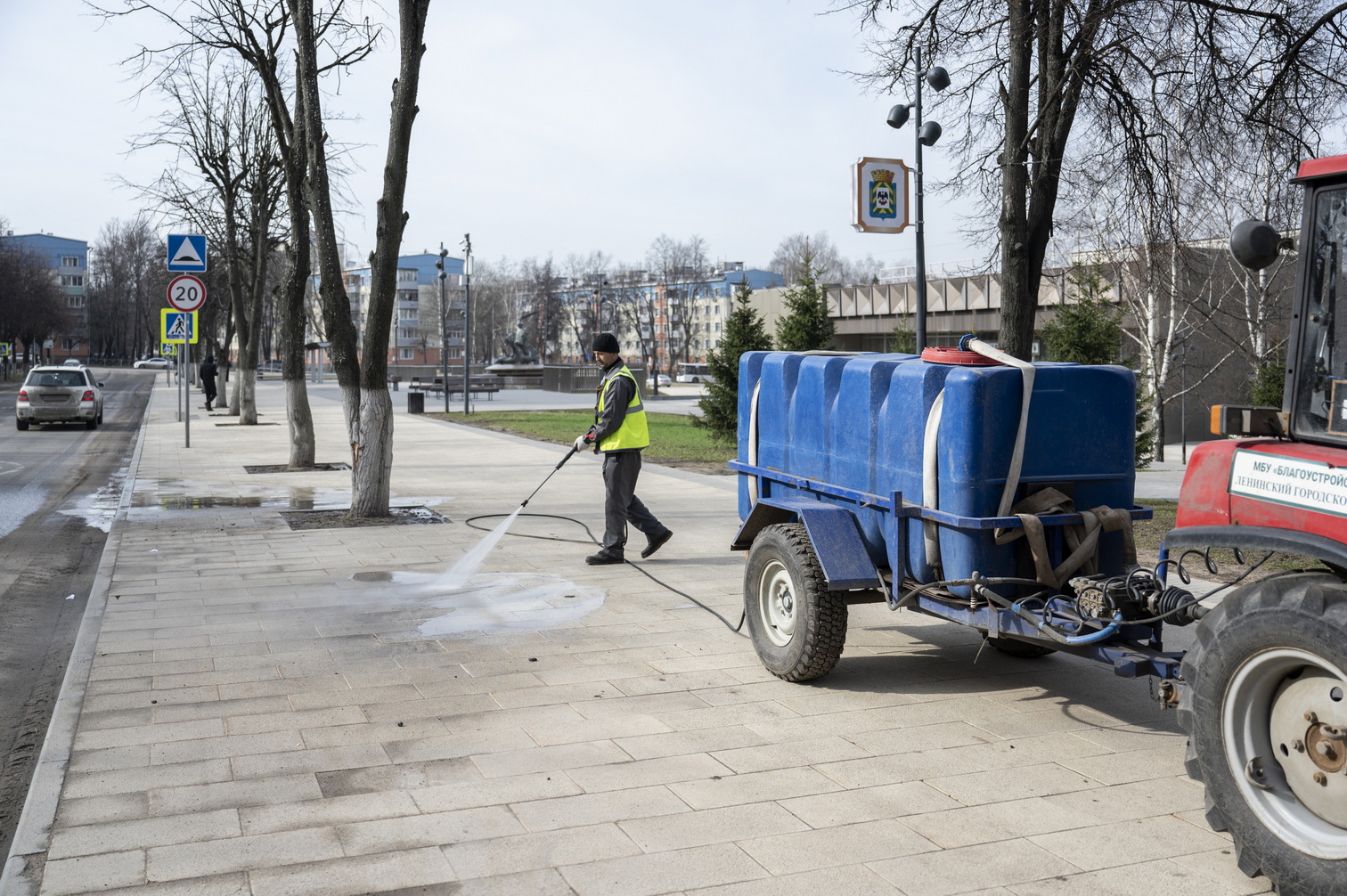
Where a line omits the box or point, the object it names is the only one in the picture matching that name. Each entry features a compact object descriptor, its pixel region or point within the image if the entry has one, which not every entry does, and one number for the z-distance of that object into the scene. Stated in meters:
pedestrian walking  37.53
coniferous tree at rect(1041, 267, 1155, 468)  18.41
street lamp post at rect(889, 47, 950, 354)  15.45
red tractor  3.36
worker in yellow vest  9.03
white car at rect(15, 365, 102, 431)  26.62
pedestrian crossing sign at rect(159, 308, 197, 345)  22.20
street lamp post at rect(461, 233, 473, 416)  40.30
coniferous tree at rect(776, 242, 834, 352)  21.64
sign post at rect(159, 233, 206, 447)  18.36
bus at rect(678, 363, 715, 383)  88.93
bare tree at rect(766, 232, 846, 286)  112.25
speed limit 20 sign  18.62
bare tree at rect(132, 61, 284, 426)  25.27
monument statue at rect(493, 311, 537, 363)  75.06
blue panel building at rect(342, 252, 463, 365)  125.81
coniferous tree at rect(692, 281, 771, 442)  21.30
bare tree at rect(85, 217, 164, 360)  107.44
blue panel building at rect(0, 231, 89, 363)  125.88
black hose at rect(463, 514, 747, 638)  6.90
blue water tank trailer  4.92
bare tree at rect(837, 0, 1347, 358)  11.10
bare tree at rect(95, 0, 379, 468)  15.13
